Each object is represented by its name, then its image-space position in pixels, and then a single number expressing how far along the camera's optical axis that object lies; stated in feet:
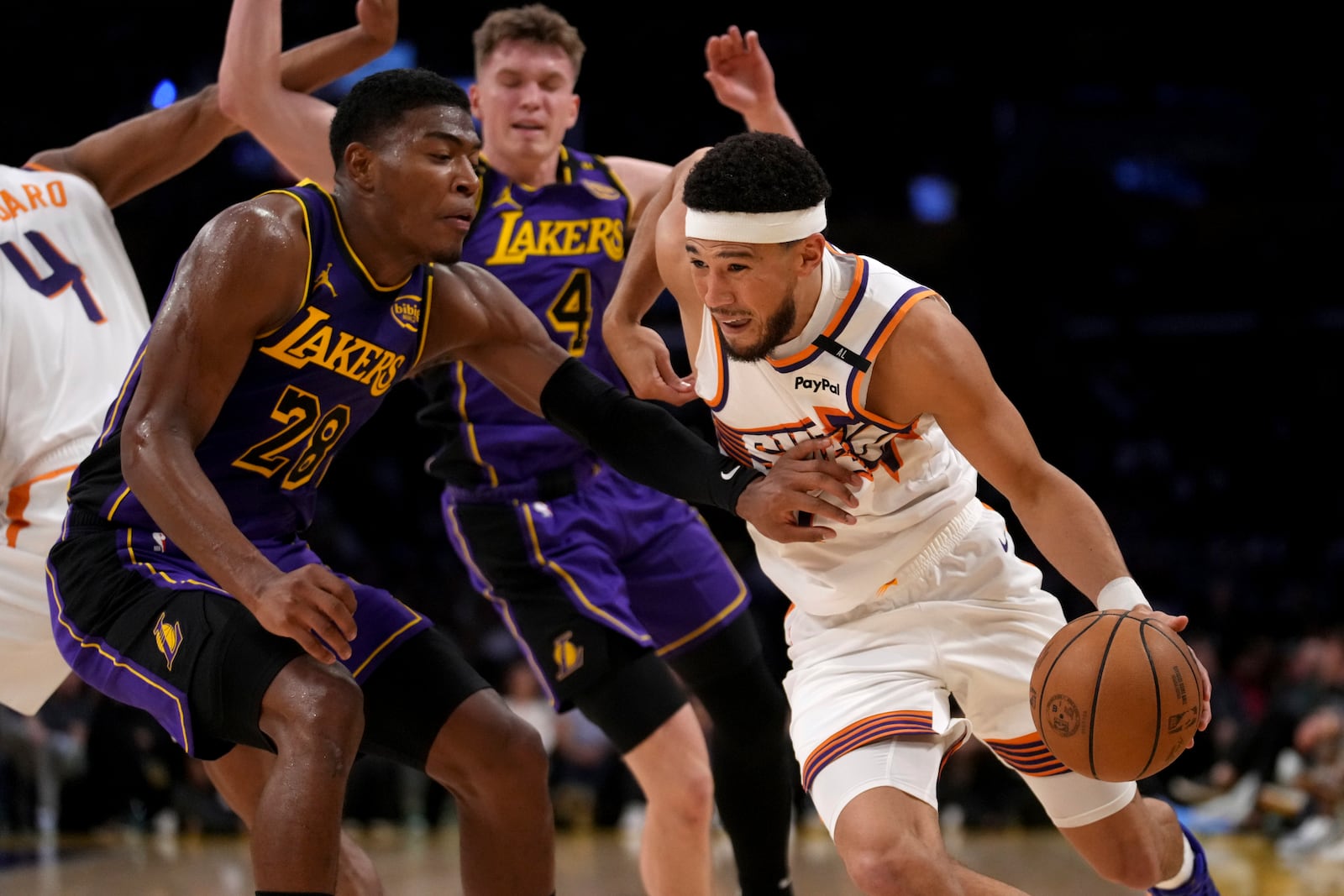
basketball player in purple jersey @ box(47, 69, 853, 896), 10.03
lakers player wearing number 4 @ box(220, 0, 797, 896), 15.57
